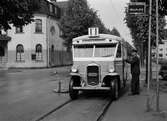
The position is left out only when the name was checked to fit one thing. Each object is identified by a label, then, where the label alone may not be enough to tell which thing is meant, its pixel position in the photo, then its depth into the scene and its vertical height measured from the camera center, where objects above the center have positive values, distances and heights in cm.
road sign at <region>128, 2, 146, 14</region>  991 +146
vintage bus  1334 -37
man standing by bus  1459 -77
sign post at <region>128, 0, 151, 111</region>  991 +145
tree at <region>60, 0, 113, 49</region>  3275 +368
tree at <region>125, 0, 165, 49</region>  1669 +153
